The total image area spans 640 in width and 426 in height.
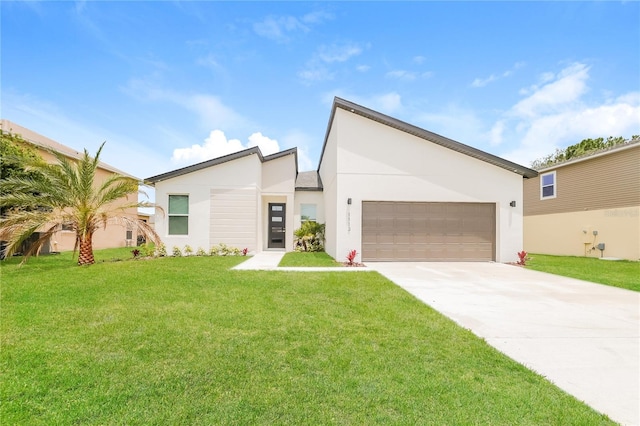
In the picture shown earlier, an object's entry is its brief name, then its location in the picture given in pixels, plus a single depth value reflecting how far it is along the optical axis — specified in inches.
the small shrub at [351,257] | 380.5
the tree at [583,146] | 1112.2
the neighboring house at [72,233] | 543.8
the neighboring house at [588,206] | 513.3
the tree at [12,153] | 390.0
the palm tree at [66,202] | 319.9
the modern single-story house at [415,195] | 421.1
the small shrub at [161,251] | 441.6
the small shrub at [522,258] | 407.8
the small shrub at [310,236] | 550.3
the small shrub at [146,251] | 450.6
